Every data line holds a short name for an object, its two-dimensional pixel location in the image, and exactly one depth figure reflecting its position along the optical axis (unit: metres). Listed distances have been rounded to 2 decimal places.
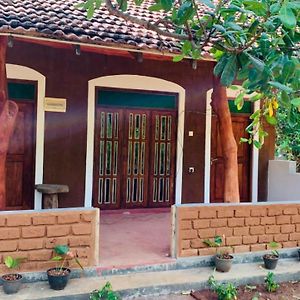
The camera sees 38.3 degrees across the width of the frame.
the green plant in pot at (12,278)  4.70
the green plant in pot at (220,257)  5.69
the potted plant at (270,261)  5.90
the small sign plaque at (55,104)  7.95
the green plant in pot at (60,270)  4.83
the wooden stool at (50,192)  7.72
